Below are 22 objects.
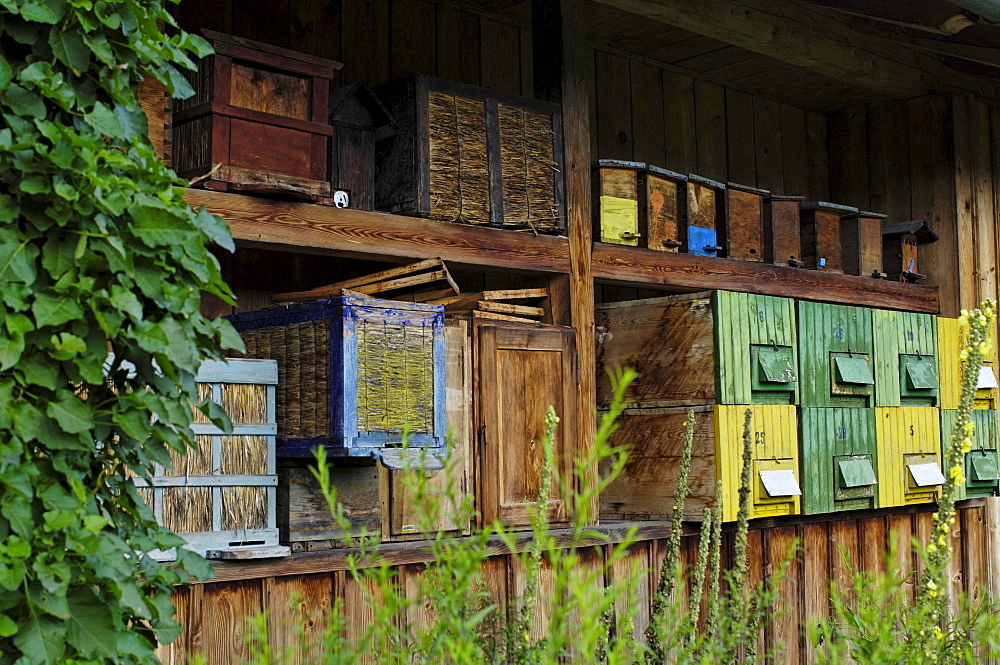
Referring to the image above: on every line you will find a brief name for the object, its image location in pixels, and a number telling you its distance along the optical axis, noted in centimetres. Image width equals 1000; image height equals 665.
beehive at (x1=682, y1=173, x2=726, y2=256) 566
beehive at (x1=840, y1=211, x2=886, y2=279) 655
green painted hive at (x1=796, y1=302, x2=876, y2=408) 583
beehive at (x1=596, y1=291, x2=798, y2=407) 539
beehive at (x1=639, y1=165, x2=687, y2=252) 548
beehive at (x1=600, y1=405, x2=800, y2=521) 531
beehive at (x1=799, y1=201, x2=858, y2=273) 631
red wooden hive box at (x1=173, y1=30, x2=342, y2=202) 402
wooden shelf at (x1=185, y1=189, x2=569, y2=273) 410
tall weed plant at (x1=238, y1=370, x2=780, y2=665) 162
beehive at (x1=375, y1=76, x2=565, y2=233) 466
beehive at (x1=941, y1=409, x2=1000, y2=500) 660
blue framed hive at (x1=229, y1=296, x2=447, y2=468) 400
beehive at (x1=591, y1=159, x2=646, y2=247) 536
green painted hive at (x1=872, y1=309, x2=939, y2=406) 626
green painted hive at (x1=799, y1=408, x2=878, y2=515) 573
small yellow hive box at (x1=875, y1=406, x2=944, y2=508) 619
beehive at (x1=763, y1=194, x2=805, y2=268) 605
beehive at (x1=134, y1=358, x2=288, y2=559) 377
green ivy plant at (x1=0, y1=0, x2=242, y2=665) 217
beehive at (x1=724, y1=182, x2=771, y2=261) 586
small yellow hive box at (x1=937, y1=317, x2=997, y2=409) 663
